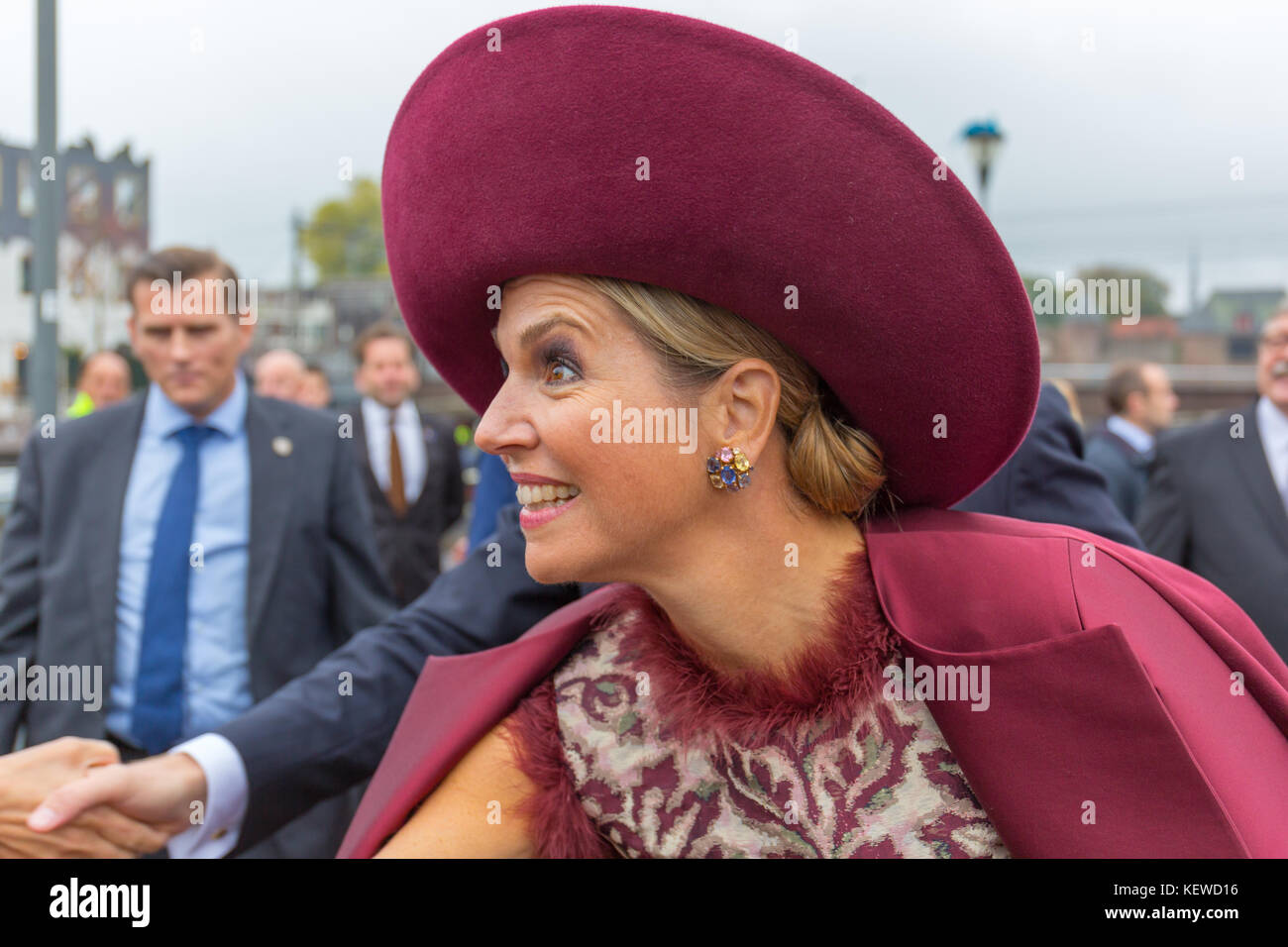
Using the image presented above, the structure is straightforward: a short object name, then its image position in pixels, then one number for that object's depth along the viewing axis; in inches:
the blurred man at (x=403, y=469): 276.2
